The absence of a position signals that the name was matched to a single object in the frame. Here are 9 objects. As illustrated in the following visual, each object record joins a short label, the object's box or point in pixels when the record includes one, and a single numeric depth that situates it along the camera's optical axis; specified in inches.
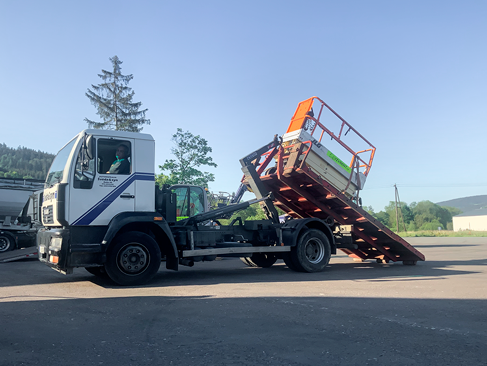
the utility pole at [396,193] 2467.3
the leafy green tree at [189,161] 1343.5
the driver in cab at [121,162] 338.0
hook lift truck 323.3
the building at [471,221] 3639.8
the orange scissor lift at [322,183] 416.8
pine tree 1380.4
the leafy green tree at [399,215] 4173.2
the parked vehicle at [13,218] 710.5
